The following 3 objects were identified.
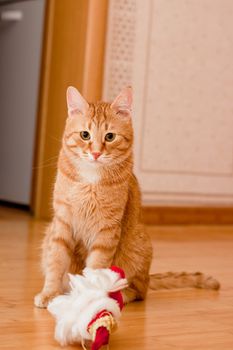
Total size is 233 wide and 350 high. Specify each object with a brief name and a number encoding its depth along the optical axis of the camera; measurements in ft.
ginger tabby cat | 4.52
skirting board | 8.50
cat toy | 3.80
